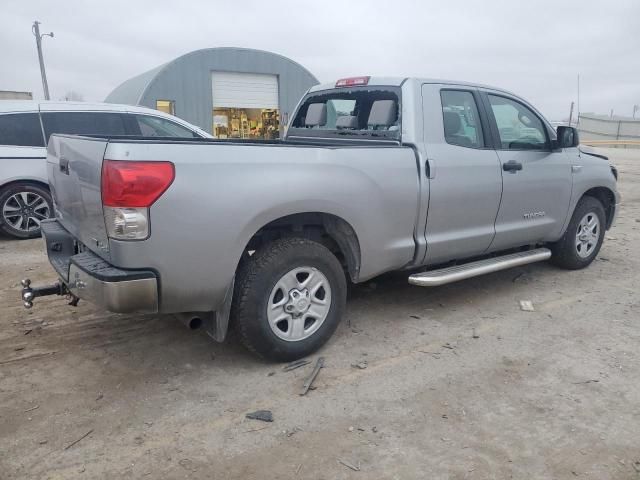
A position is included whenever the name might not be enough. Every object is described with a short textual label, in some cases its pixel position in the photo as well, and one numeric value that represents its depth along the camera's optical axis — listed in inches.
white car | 273.9
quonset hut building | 759.1
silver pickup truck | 108.3
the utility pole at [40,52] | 982.4
